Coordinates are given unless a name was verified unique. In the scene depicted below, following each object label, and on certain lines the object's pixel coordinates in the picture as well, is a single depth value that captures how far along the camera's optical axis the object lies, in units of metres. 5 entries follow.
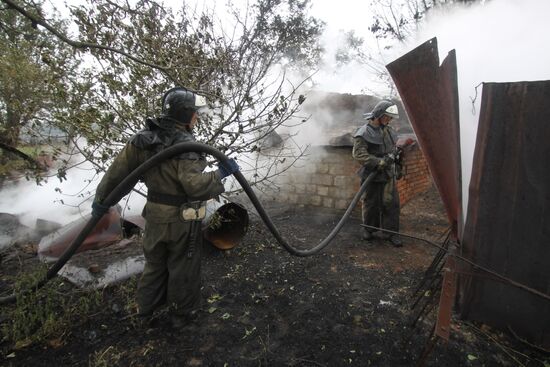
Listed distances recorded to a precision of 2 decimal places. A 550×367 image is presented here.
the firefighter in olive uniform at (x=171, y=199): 2.50
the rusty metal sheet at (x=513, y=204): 2.12
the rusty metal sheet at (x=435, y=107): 2.04
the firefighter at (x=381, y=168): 4.64
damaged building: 6.38
